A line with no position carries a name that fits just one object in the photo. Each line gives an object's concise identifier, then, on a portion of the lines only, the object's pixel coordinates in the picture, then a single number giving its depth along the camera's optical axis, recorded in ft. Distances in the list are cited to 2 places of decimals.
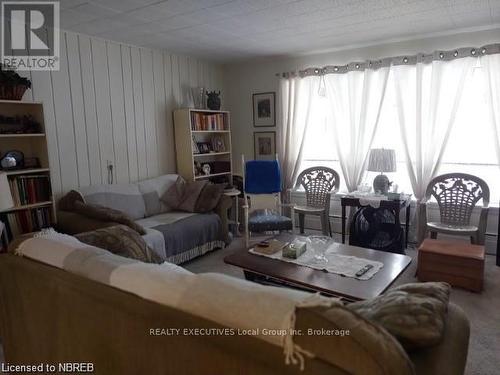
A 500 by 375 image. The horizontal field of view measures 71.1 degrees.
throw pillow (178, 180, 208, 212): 13.20
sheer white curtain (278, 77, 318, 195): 15.29
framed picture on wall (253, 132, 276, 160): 16.62
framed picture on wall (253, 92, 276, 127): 16.40
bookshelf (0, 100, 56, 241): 9.43
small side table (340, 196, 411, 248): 12.04
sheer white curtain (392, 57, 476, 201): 12.34
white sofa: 10.72
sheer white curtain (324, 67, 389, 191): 13.76
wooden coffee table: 6.84
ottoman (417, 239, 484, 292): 9.30
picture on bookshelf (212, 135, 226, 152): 16.34
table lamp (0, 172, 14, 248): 8.41
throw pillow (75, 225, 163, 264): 6.59
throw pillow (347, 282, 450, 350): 3.07
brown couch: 2.68
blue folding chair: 14.01
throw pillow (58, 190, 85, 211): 10.83
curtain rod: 11.68
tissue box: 8.59
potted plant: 9.11
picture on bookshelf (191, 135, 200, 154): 14.93
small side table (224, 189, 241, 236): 15.01
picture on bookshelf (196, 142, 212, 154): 15.64
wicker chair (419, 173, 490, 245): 11.45
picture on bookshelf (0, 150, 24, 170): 9.44
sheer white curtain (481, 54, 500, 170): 11.55
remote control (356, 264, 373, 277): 7.47
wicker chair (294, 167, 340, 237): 14.05
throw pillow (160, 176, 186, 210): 13.48
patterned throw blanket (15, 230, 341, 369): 3.04
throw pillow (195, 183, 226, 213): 13.01
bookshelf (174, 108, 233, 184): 14.75
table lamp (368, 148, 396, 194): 12.31
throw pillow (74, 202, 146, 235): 9.96
